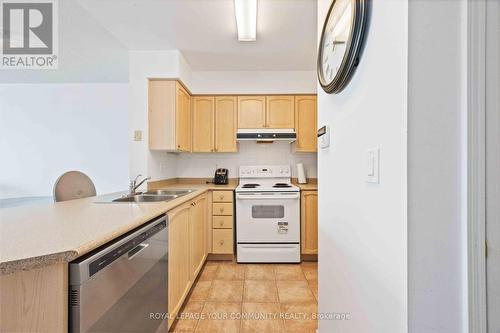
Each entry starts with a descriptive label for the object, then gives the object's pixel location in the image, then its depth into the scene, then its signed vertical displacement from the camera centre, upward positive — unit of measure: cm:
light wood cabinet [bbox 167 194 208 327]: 152 -70
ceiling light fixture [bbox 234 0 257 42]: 173 +127
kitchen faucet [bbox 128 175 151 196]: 208 -22
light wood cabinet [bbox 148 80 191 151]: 258 +60
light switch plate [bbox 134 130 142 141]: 255 +35
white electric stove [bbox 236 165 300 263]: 270 -72
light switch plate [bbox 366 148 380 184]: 72 +0
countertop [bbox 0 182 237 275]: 65 -25
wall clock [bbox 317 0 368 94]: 80 +53
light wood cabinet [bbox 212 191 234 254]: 276 -73
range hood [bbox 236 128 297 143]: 294 +41
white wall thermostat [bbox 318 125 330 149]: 123 +17
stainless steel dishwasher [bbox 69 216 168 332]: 72 -49
